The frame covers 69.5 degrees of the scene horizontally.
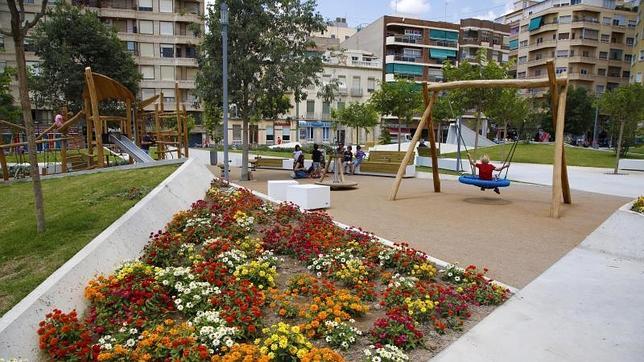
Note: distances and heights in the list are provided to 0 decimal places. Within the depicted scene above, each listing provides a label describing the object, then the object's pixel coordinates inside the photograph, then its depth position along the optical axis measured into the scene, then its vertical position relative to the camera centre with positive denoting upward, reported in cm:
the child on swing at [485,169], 1275 -121
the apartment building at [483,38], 7375 +1392
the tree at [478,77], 2233 +225
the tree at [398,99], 3045 +155
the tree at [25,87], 619 +40
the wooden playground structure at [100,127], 1246 -29
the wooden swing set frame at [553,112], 1102 +33
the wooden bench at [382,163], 2152 -190
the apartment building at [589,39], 6738 +1281
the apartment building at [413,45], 6562 +1117
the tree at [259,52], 1791 +271
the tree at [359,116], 4700 +62
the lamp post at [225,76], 1466 +141
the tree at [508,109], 2327 +92
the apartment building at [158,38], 5125 +903
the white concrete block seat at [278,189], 1300 -191
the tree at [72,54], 3644 +503
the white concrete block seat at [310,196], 1150 -186
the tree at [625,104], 2356 +117
